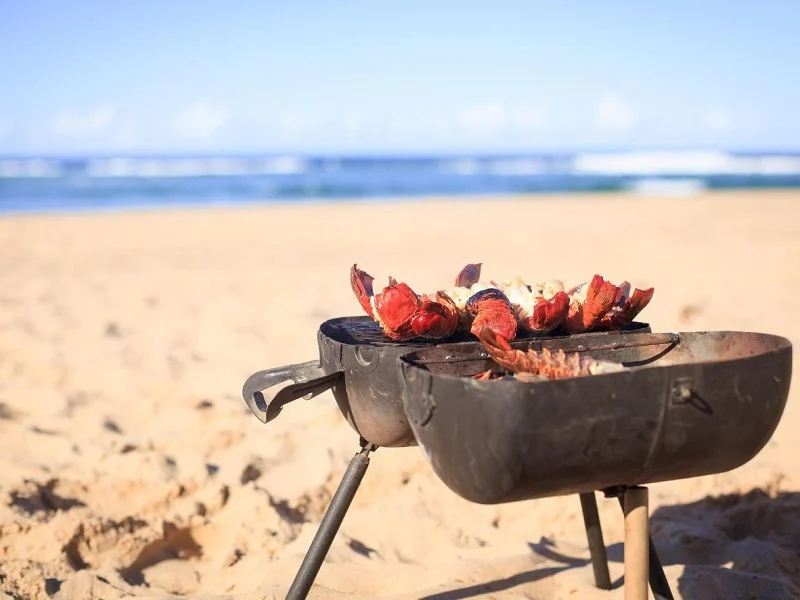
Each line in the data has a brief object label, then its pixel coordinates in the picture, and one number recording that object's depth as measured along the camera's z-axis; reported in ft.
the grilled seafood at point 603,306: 6.74
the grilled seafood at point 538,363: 5.47
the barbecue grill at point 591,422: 4.95
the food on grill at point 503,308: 6.50
